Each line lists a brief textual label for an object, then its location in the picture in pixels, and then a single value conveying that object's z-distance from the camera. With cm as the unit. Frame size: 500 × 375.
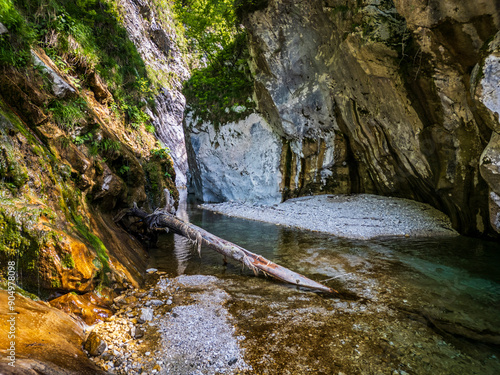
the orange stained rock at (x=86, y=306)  329
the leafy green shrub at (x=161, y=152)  1135
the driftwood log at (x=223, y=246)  530
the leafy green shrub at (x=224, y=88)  1772
